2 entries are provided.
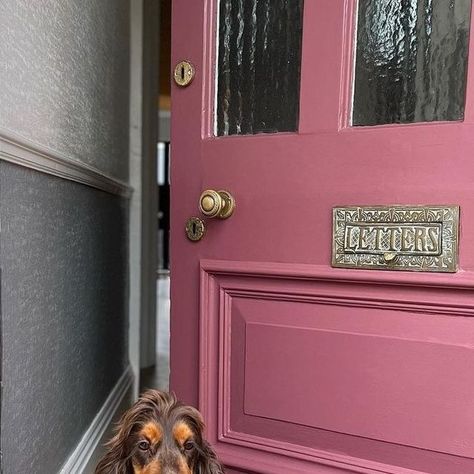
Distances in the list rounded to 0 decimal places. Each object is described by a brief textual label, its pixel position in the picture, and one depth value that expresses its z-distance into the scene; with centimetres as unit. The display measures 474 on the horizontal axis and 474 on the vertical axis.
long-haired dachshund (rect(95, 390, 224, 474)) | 120
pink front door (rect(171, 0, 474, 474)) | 129
